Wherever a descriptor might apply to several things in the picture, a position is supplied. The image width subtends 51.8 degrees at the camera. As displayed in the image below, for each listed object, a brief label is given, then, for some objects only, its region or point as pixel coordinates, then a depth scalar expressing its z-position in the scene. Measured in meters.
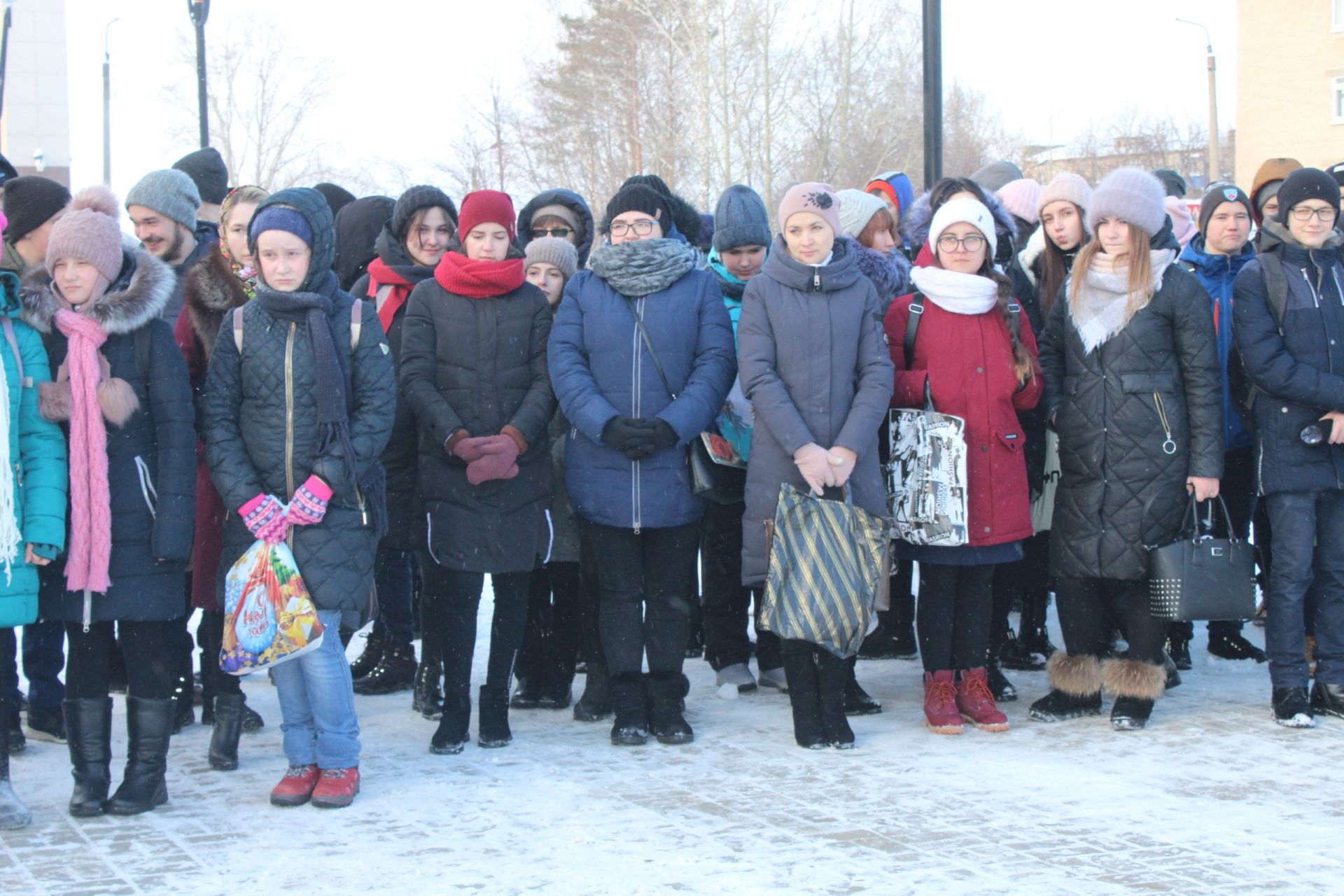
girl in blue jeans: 4.56
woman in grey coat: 5.17
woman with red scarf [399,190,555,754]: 5.15
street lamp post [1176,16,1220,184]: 34.06
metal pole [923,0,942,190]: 8.49
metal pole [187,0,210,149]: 13.46
